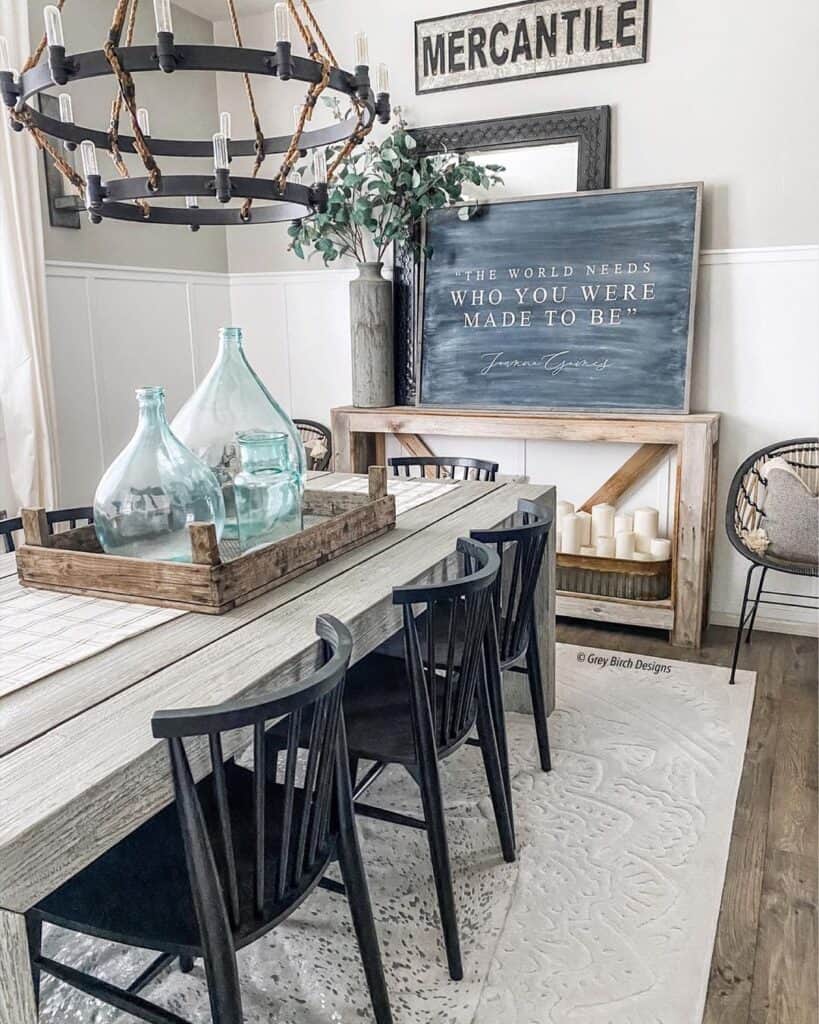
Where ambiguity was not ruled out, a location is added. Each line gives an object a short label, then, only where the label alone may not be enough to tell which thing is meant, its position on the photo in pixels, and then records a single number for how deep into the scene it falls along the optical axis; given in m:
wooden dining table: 0.93
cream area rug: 1.63
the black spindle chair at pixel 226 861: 1.11
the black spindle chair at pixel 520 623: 1.96
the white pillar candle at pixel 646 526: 3.53
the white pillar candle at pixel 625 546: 3.49
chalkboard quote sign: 3.37
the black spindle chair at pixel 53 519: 2.20
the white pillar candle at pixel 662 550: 3.41
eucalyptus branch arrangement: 3.50
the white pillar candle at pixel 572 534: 3.57
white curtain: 3.01
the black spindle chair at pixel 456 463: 3.02
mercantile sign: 3.38
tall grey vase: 3.77
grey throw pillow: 2.82
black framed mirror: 3.47
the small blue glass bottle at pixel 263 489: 1.90
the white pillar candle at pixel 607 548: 3.51
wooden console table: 3.21
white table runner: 1.33
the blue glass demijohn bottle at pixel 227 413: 1.96
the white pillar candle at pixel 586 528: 3.61
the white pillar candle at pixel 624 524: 3.54
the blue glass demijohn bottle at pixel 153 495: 1.68
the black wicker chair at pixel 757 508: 2.94
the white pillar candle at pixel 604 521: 3.56
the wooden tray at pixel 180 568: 1.59
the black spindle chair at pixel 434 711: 1.61
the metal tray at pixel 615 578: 3.41
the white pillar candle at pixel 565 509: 3.68
